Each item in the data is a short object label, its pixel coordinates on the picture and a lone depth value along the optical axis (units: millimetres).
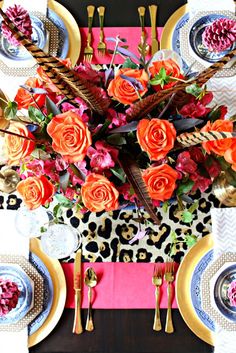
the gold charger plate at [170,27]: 1305
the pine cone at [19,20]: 1199
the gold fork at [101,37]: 1295
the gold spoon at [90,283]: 1115
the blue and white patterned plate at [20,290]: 1101
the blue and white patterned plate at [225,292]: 1109
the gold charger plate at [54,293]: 1111
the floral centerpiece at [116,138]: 891
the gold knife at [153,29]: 1294
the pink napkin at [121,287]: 1133
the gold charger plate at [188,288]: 1113
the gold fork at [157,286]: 1117
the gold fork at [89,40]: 1291
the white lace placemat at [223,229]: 1150
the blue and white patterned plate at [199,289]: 1118
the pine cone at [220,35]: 1208
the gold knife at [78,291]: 1112
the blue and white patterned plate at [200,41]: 1293
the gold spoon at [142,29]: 1291
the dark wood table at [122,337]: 1109
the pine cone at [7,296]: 1058
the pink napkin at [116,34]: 1295
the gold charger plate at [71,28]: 1298
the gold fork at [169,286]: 1117
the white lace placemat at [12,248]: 1099
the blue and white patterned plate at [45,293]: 1114
